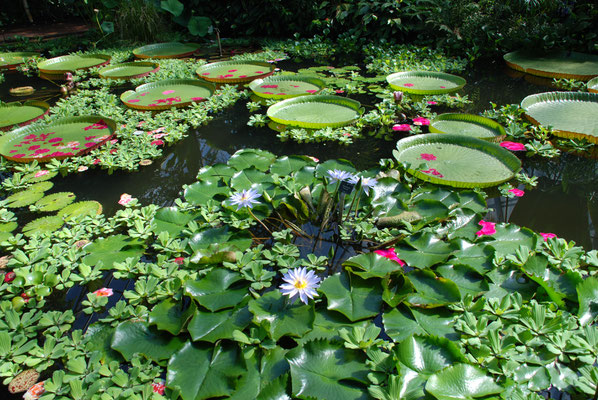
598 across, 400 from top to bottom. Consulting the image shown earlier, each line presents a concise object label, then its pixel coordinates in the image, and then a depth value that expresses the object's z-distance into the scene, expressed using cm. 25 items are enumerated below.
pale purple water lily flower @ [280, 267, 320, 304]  140
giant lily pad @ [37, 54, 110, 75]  534
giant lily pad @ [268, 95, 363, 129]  331
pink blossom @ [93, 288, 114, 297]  183
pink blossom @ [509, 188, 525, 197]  247
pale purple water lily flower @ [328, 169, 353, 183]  193
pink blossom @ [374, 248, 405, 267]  189
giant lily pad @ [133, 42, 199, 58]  597
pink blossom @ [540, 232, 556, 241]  202
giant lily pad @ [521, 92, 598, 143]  299
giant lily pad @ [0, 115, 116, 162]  304
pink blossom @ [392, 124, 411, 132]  339
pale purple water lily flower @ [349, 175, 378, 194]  189
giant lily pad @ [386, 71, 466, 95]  387
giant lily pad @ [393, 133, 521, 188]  242
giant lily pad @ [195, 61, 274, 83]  459
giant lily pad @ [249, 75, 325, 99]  397
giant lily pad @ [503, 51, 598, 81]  429
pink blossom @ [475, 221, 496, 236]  200
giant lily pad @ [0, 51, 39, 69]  599
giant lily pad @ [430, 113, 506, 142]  303
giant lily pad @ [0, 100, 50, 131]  361
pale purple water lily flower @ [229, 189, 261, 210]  186
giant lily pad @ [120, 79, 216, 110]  389
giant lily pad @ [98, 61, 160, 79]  492
